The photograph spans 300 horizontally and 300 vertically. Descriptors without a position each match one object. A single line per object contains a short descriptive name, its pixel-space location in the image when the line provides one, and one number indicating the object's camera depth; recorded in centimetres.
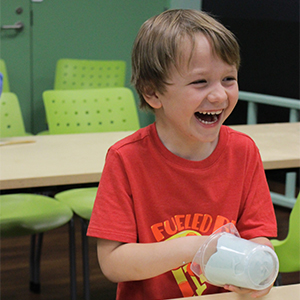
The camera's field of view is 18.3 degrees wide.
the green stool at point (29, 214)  205
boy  126
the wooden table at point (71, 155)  167
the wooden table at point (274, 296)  118
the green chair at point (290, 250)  171
